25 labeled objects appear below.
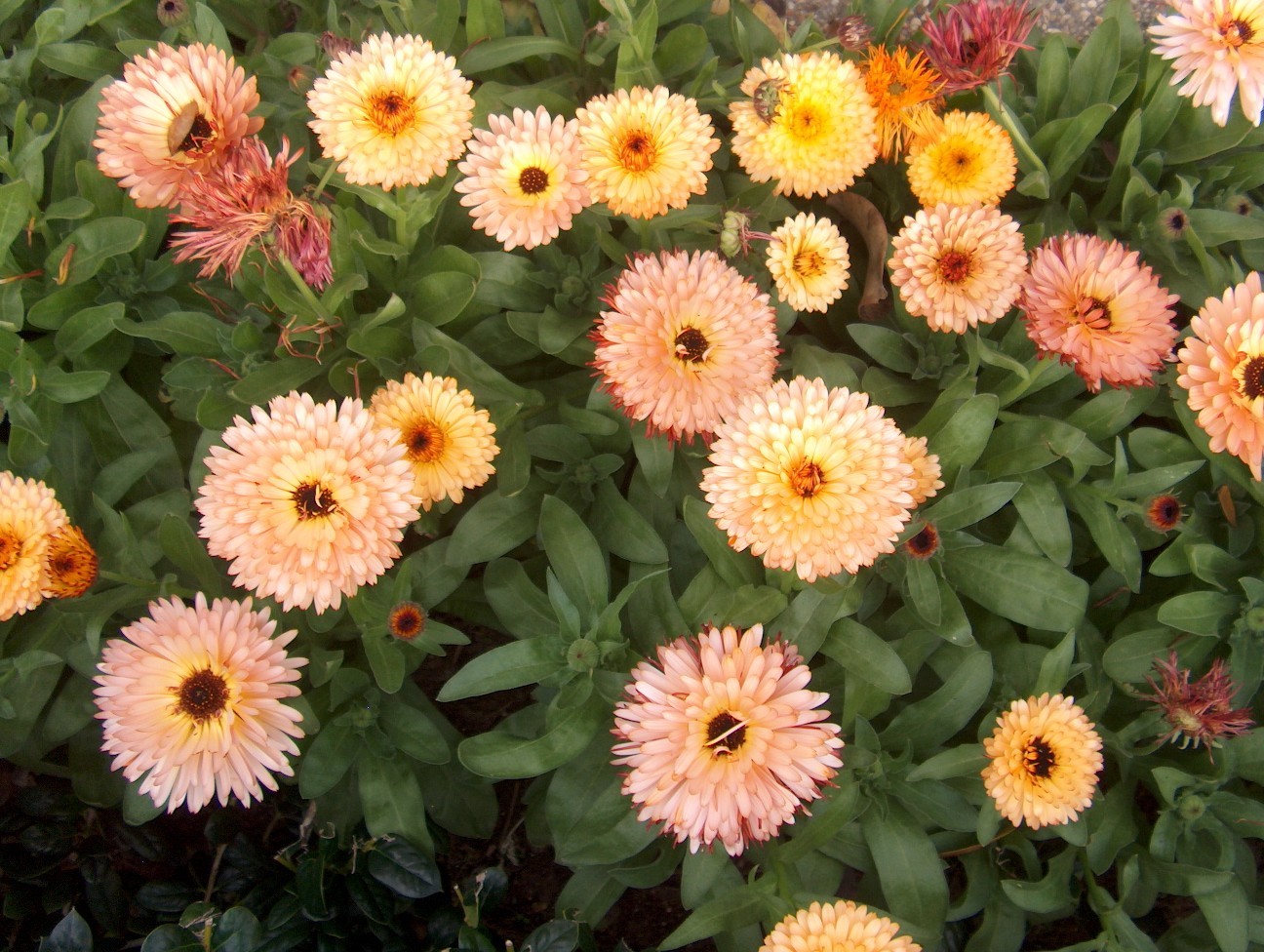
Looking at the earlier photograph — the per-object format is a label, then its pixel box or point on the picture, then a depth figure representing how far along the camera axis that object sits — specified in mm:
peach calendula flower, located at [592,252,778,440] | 337
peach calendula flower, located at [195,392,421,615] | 314
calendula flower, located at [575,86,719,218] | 365
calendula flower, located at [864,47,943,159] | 400
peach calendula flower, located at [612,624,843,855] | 313
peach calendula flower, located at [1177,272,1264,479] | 351
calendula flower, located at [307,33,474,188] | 343
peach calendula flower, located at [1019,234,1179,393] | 361
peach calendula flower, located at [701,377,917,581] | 321
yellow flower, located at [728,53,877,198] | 387
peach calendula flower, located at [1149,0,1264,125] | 378
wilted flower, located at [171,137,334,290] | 316
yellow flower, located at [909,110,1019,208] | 402
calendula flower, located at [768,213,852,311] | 379
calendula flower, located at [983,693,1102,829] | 344
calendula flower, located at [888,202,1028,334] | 364
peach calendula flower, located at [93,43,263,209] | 340
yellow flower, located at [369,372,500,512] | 345
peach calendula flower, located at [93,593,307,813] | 326
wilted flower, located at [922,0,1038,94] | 379
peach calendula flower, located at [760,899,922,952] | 330
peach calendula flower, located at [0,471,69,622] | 335
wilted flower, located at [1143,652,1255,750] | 355
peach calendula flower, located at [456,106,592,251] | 358
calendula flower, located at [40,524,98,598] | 345
